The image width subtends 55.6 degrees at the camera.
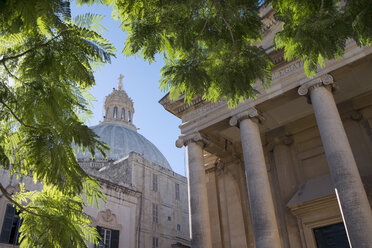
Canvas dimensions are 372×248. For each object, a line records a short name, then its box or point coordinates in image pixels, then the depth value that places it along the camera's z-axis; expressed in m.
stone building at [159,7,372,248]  12.27
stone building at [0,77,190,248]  21.67
